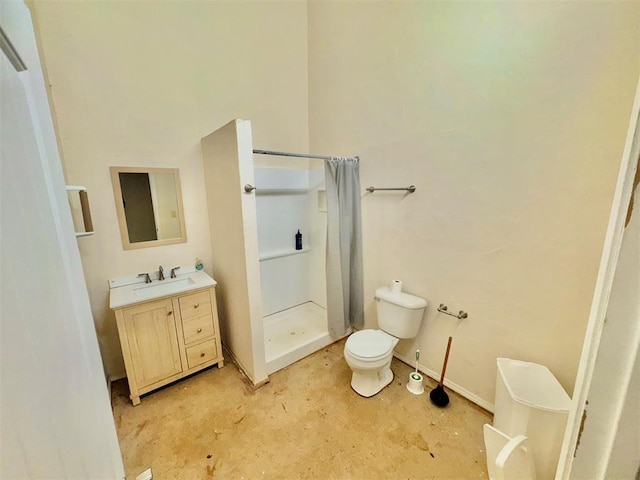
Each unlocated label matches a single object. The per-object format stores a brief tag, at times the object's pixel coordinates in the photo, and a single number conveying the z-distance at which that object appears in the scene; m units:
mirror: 1.97
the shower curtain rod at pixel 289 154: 1.85
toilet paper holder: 1.79
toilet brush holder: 1.92
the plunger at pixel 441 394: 1.80
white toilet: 1.82
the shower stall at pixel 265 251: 1.79
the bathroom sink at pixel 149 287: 1.77
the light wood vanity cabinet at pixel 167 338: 1.76
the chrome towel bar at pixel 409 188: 1.95
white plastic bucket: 1.21
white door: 0.53
